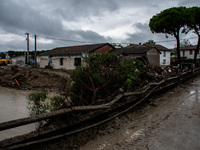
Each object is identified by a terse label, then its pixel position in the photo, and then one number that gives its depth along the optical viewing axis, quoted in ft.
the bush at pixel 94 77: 20.11
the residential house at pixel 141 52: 83.37
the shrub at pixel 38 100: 18.34
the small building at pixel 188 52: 153.38
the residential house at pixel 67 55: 77.49
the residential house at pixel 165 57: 126.11
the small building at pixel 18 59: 165.40
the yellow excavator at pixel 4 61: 114.98
